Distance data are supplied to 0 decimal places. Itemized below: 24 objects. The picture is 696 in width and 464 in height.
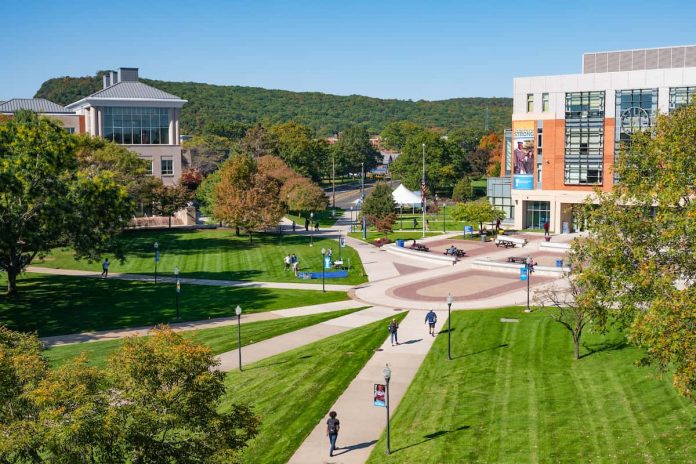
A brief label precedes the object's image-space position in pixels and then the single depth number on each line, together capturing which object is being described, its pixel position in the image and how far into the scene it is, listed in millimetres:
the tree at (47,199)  45750
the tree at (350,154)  176962
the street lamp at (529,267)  42469
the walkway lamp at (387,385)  24031
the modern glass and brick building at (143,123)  99500
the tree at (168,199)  86625
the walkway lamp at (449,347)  34000
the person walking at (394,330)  36969
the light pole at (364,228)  80388
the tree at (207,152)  138500
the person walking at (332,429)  24125
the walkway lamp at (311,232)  75212
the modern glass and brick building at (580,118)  74625
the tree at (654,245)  20266
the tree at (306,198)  92125
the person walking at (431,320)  38469
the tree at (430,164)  133375
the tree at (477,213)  76000
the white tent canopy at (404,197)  94188
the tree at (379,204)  82562
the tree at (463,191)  115125
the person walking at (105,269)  59156
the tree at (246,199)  75500
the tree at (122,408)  15906
